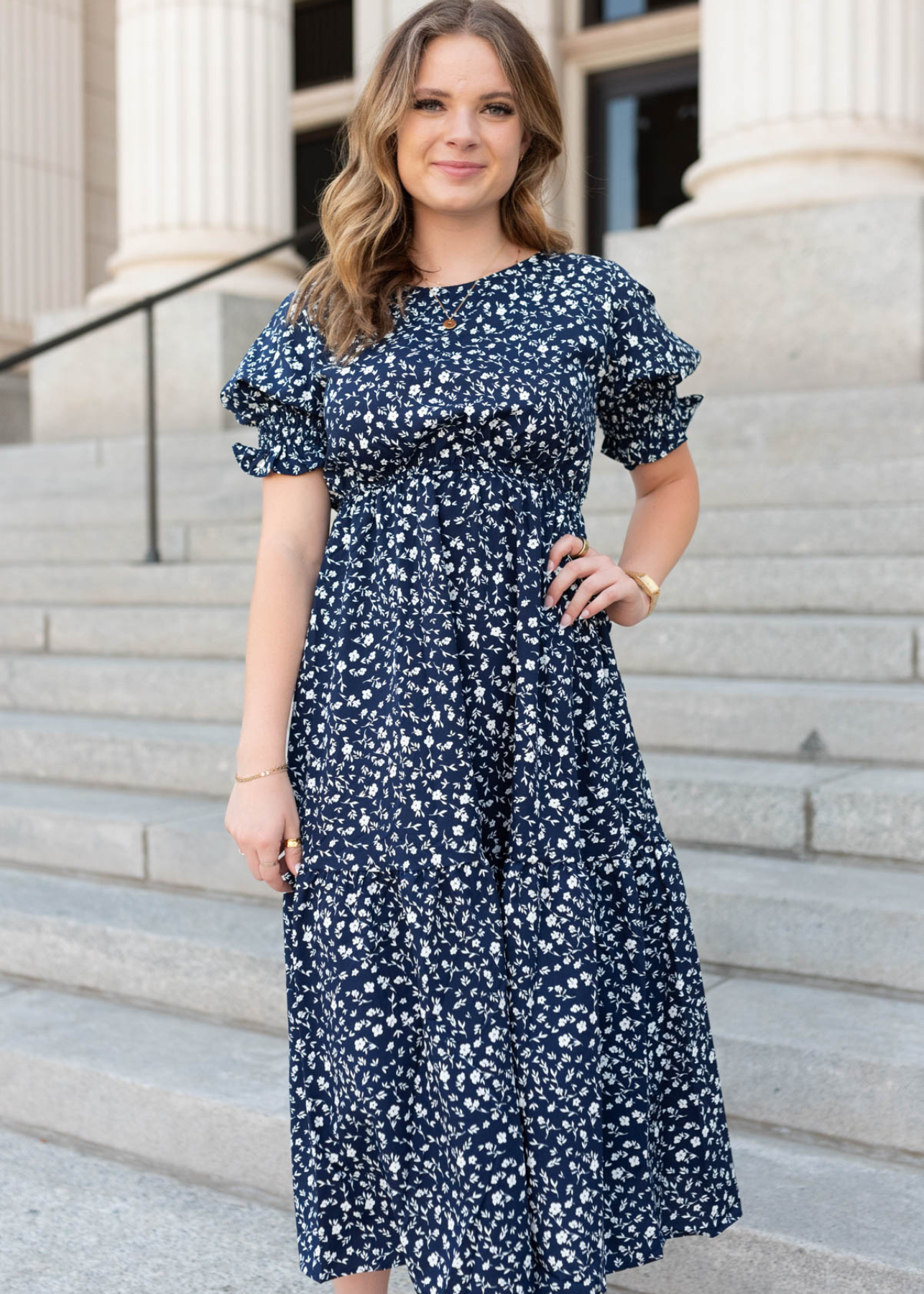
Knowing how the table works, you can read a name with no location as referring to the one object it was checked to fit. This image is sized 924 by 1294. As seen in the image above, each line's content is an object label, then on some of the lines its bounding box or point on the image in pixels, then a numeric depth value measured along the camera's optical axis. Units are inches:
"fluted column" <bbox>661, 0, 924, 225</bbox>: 232.4
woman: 66.7
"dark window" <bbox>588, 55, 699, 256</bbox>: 401.4
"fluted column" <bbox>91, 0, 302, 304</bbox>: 311.9
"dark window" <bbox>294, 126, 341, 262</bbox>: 490.0
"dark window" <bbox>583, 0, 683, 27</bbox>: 401.1
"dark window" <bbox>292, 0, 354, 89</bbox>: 477.7
